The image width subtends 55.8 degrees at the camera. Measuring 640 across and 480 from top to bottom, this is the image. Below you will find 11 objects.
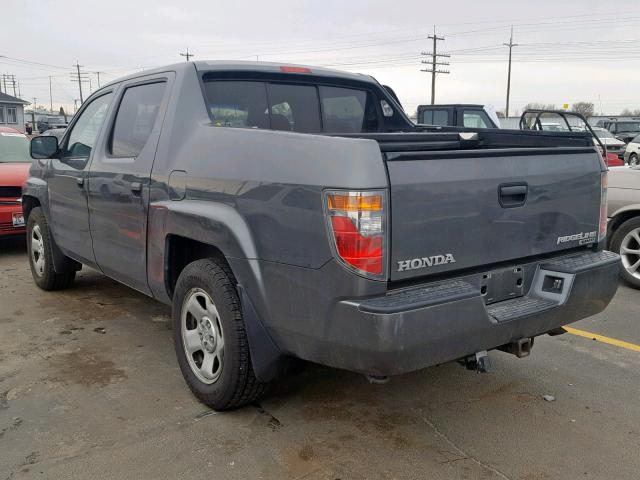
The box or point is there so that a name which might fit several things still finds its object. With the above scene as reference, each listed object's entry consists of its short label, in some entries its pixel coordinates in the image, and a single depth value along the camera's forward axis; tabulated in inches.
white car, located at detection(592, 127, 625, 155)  813.9
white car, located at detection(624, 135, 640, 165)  721.0
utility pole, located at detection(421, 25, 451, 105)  2202.3
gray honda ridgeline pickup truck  99.3
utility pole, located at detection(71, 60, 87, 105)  3695.9
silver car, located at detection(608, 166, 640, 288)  243.5
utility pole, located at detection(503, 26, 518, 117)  2219.5
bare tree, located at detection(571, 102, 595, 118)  2726.1
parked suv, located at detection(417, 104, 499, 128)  550.0
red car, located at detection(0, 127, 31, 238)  290.5
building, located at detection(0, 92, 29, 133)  2085.4
